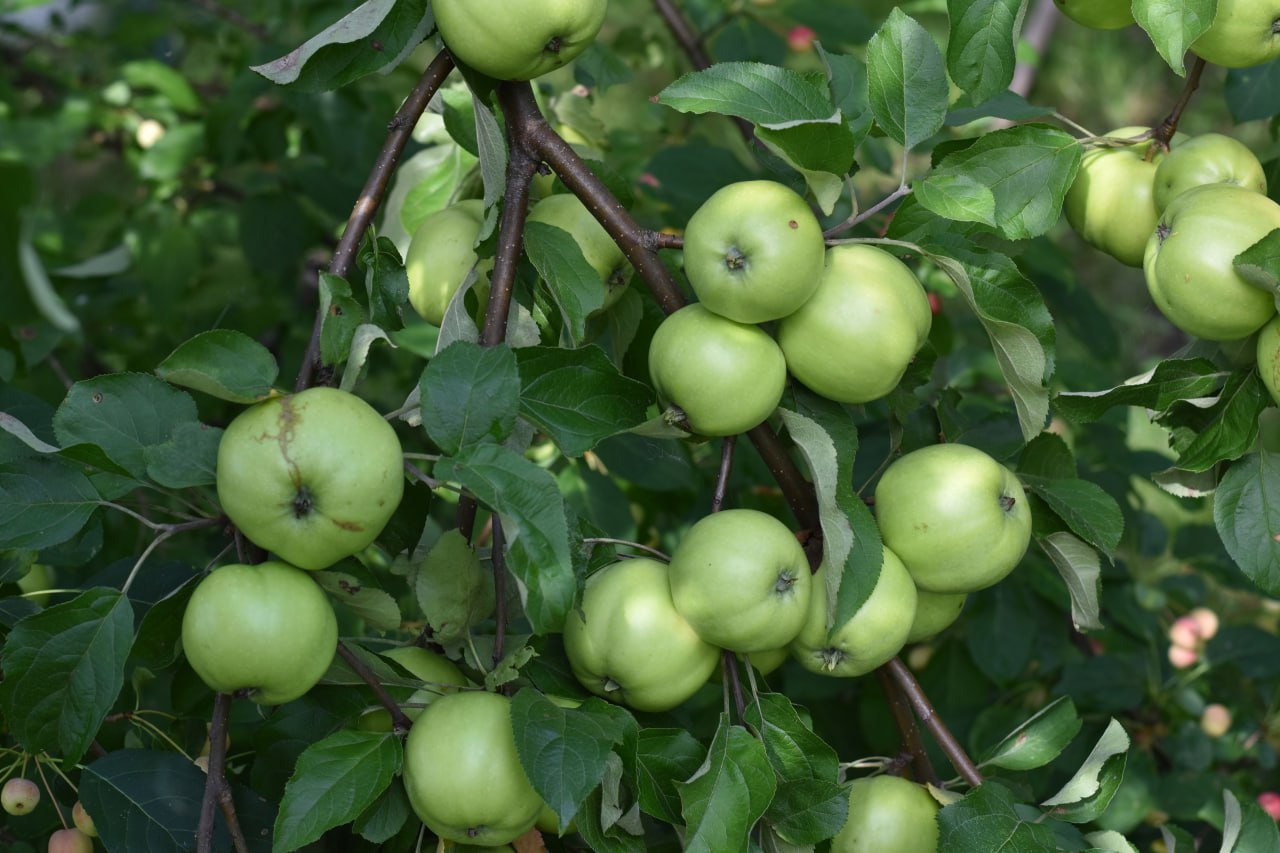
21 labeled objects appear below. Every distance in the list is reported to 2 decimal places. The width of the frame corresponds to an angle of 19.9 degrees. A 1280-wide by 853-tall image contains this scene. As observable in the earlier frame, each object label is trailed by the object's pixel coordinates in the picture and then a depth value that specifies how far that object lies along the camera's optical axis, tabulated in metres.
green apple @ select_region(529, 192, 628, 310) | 1.49
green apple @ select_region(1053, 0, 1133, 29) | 1.48
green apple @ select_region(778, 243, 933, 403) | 1.42
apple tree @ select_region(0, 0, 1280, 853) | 1.37
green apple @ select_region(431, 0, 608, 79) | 1.41
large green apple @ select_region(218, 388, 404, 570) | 1.35
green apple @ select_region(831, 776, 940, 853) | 1.44
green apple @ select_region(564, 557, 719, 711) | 1.41
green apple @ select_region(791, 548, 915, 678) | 1.42
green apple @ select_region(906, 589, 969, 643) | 1.48
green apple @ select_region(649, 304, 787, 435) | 1.40
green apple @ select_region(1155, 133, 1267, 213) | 1.47
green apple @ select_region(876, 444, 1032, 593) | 1.43
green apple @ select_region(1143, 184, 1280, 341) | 1.42
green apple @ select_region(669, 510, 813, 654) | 1.40
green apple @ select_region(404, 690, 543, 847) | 1.38
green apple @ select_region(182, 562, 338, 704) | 1.35
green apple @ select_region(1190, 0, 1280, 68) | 1.45
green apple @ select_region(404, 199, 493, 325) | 1.50
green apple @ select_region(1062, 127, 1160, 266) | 1.50
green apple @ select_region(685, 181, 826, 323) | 1.39
